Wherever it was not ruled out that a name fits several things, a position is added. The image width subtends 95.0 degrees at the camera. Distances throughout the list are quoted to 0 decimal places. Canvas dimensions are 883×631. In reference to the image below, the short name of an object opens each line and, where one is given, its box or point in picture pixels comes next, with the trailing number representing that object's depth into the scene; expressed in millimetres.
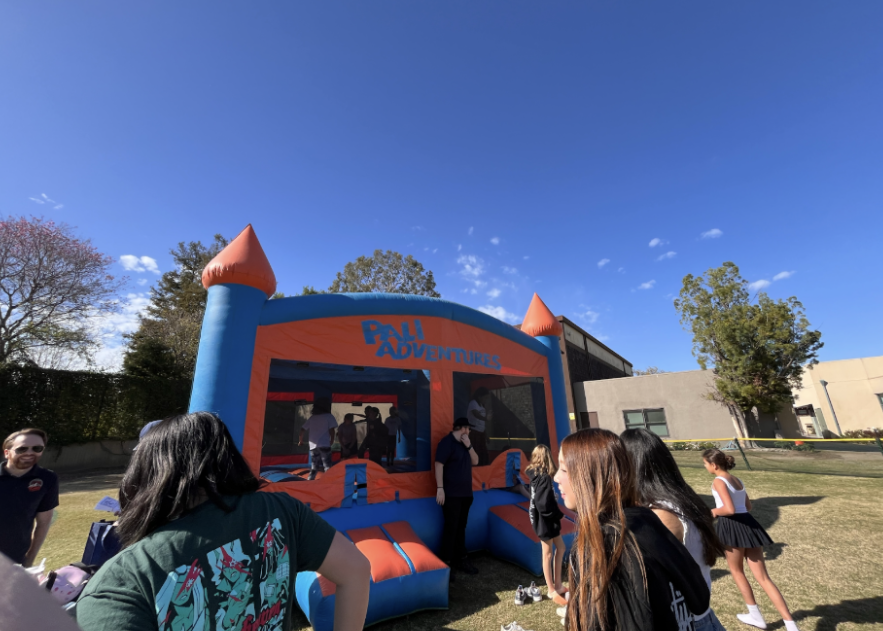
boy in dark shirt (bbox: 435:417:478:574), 4621
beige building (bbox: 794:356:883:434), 20547
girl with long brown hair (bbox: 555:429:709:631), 1347
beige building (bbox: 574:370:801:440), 16922
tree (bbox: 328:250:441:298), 21594
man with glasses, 3000
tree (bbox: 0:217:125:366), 15055
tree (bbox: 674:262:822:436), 15688
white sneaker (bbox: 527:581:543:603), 3826
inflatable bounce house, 3809
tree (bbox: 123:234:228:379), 14945
